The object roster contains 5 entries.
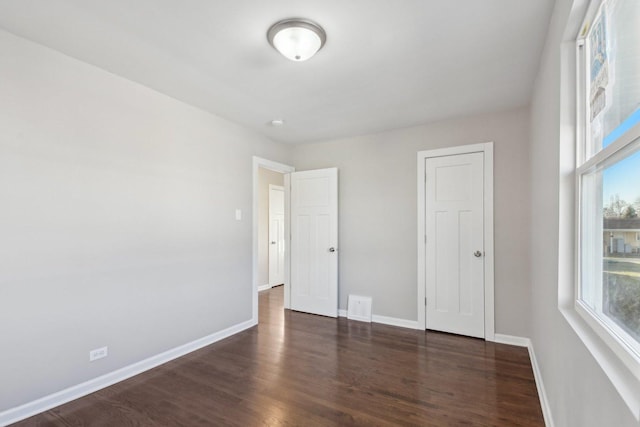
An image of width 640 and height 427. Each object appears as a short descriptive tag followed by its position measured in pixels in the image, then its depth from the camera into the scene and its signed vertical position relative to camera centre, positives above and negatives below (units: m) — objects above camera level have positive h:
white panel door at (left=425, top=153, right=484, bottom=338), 3.48 -0.35
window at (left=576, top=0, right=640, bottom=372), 0.91 +0.14
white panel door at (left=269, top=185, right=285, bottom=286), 6.29 -0.46
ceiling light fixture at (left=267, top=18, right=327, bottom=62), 1.90 +1.12
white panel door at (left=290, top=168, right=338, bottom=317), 4.34 -0.41
